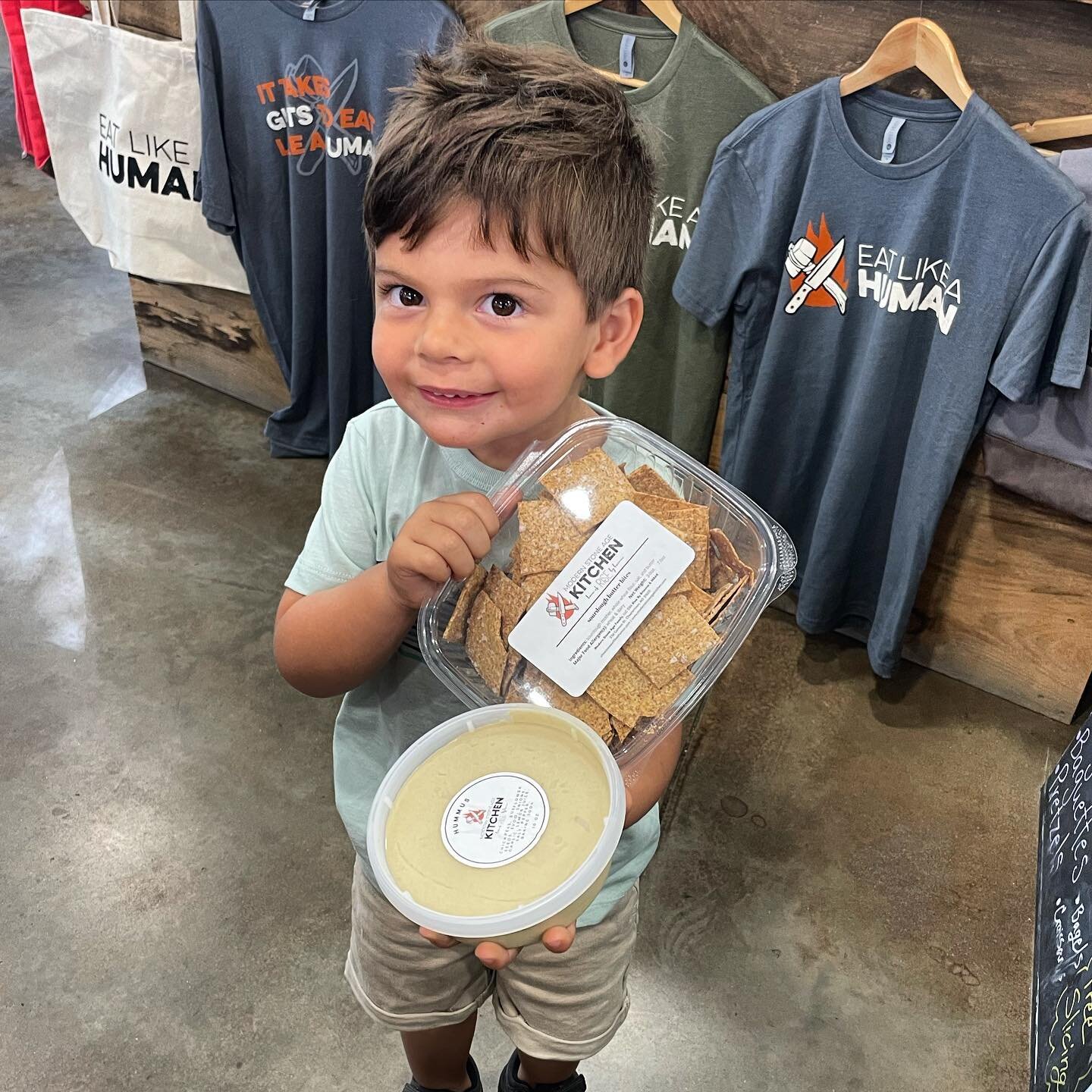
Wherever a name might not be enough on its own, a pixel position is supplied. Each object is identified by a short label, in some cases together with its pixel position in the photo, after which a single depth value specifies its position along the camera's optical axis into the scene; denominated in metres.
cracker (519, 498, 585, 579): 0.86
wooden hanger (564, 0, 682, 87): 1.87
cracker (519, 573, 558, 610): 0.86
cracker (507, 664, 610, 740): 0.86
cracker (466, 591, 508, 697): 0.88
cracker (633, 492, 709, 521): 0.86
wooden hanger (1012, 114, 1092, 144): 1.66
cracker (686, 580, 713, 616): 0.85
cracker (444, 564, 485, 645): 0.90
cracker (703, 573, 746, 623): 0.86
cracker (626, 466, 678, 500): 0.89
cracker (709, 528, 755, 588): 0.90
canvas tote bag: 2.37
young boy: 0.87
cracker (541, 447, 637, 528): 0.86
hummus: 0.77
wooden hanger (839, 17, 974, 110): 1.66
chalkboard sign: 1.47
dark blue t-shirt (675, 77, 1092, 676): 1.66
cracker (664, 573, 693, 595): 0.85
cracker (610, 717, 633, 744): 0.87
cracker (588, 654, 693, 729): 0.85
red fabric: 2.52
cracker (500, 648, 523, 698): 0.88
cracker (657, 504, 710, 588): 0.86
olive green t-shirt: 1.87
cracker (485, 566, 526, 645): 0.87
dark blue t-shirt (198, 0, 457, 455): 2.11
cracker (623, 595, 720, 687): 0.85
